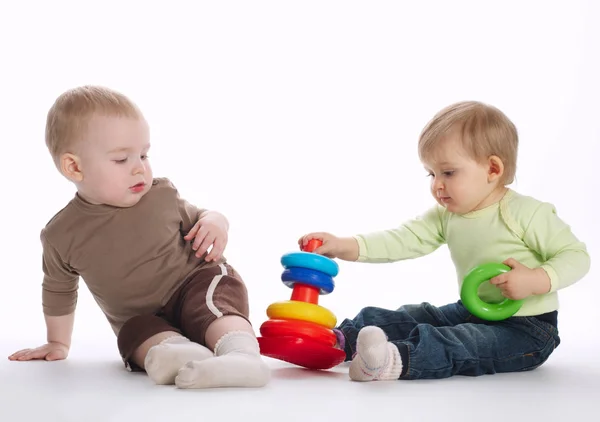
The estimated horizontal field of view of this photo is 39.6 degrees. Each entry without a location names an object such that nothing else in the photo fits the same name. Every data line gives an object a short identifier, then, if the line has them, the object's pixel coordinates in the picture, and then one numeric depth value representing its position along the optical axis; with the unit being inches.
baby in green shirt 83.8
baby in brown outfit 86.3
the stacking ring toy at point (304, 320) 81.1
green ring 87.4
